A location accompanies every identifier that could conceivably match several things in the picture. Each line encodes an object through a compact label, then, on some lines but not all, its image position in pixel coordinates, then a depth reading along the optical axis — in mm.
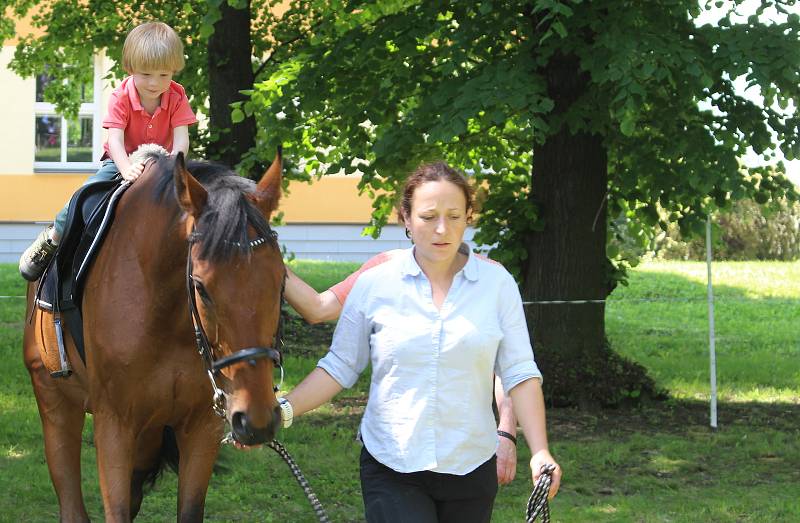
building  41559
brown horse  5954
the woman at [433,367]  6184
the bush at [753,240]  43107
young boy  7922
